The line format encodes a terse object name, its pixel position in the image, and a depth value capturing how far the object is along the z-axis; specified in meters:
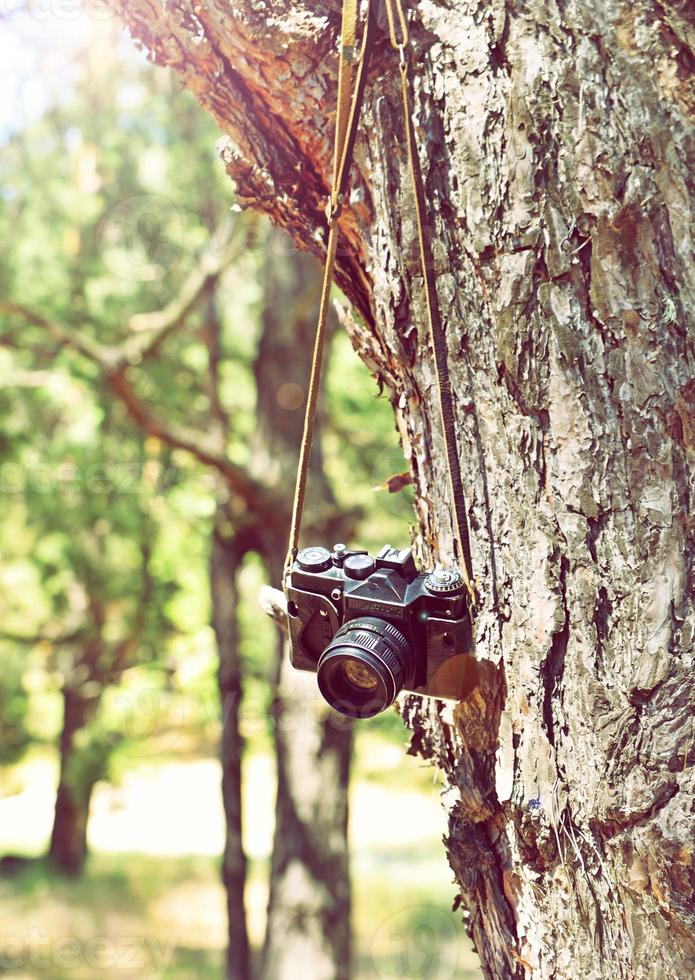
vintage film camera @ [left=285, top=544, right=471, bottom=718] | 1.23
